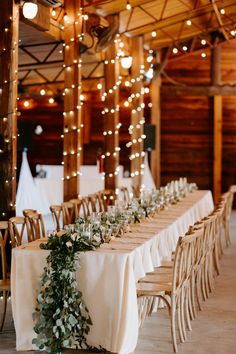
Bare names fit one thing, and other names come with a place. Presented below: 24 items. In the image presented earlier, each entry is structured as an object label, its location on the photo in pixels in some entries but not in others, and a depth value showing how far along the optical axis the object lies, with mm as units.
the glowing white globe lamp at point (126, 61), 11930
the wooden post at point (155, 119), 17438
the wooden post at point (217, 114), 17469
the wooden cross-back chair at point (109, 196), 11952
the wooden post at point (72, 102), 10297
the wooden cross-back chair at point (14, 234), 6324
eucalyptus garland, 5238
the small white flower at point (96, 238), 5668
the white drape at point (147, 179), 16172
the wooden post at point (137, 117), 14297
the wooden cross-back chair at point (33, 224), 6938
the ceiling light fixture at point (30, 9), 7895
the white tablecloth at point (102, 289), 5332
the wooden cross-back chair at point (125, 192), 11883
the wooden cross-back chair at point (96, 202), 10297
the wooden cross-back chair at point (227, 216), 11211
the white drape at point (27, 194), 12094
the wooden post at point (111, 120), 12391
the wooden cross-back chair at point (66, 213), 8625
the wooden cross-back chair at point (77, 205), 9477
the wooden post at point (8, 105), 7867
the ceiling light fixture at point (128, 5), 11395
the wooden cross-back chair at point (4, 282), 5953
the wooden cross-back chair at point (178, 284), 5582
